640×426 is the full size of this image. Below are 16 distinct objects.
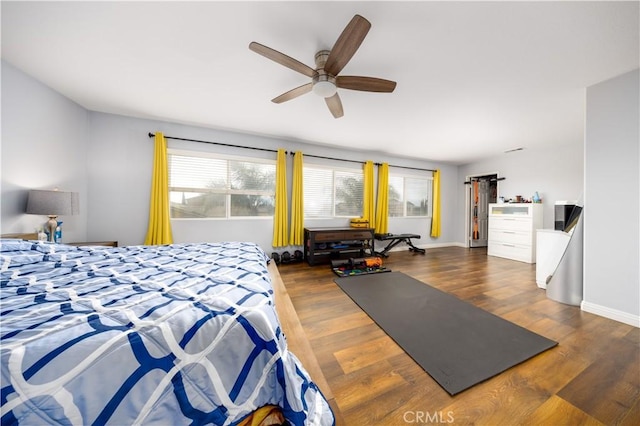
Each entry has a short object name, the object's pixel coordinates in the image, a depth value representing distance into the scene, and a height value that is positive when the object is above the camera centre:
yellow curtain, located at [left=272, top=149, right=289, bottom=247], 3.86 +0.13
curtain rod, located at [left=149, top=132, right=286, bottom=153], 3.18 +1.17
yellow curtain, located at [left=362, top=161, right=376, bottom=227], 4.66 +0.42
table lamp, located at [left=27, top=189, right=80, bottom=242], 1.97 +0.08
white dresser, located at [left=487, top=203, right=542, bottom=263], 4.13 -0.35
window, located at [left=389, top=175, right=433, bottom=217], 5.20 +0.43
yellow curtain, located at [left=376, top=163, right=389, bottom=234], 4.80 +0.27
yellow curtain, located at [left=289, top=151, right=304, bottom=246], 4.02 +0.14
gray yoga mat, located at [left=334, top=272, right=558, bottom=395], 1.36 -1.02
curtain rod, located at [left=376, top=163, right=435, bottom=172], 5.15 +1.15
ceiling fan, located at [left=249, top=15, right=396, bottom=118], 1.33 +1.16
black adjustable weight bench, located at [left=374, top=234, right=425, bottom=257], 4.51 -0.66
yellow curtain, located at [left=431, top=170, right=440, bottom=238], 5.45 +0.26
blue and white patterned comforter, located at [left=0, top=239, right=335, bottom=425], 0.56 -0.46
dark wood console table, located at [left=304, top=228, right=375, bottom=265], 3.84 -0.63
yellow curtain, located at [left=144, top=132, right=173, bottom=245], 3.14 +0.18
